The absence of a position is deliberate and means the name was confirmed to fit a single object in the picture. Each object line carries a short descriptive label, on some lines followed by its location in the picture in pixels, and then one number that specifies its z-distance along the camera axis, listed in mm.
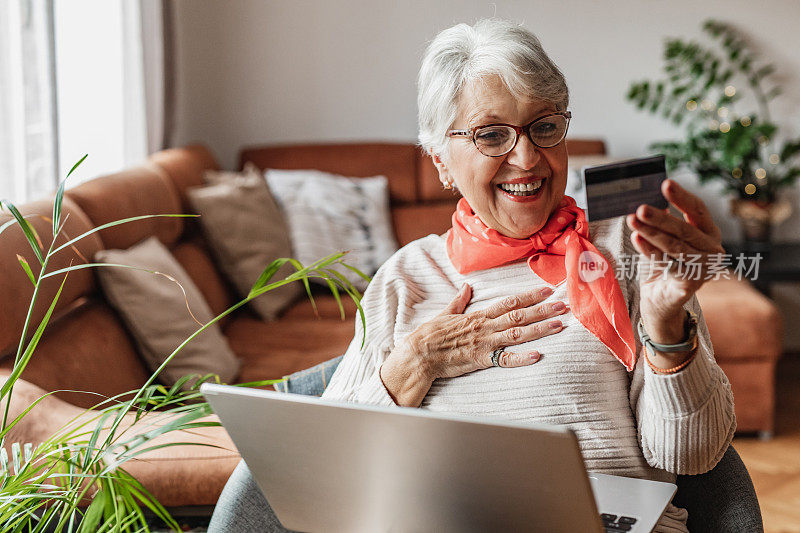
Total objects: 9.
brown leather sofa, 1542
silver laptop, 801
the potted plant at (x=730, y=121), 3328
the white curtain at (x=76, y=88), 2518
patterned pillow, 3230
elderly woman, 1119
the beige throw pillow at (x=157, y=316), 2191
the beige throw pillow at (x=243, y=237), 2986
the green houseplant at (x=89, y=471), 940
